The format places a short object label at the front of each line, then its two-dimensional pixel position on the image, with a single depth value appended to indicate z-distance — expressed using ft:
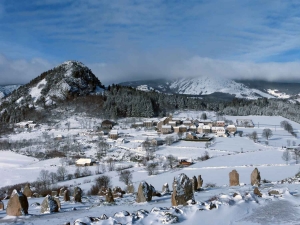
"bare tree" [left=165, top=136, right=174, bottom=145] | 279.08
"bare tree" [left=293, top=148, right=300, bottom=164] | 183.97
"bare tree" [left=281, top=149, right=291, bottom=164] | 180.65
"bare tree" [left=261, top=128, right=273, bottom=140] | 300.81
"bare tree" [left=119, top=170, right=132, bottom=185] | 149.71
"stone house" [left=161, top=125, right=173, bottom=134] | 345.94
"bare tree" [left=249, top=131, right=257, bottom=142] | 285.93
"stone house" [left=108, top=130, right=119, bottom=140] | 319.47
